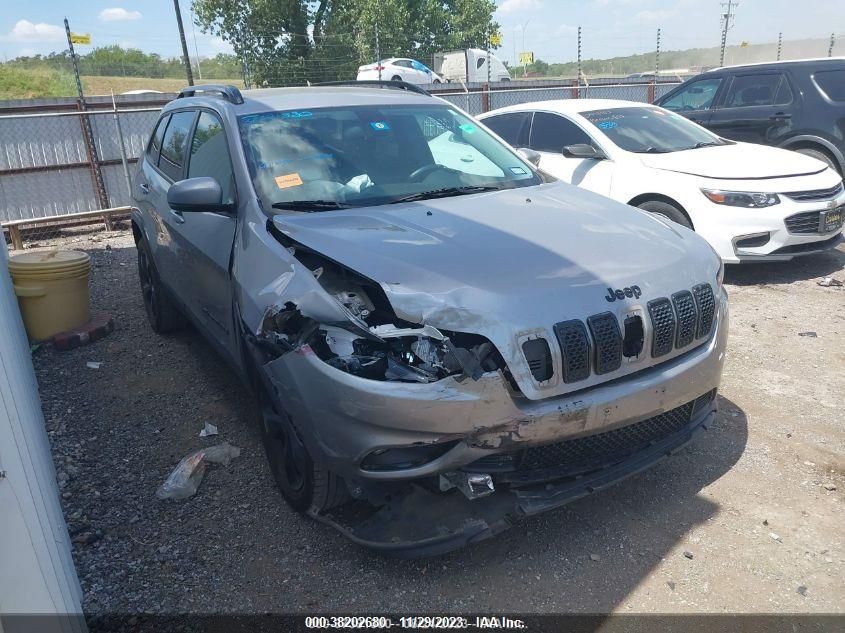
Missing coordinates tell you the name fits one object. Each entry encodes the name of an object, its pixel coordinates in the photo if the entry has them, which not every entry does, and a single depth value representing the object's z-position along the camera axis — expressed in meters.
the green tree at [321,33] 26.53
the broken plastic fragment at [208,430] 3.90
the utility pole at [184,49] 19.83
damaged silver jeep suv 2.40
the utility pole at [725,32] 18.69
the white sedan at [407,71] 26.22
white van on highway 28.25
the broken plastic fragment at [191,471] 3.32
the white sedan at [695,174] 5.98
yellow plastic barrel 5.26
